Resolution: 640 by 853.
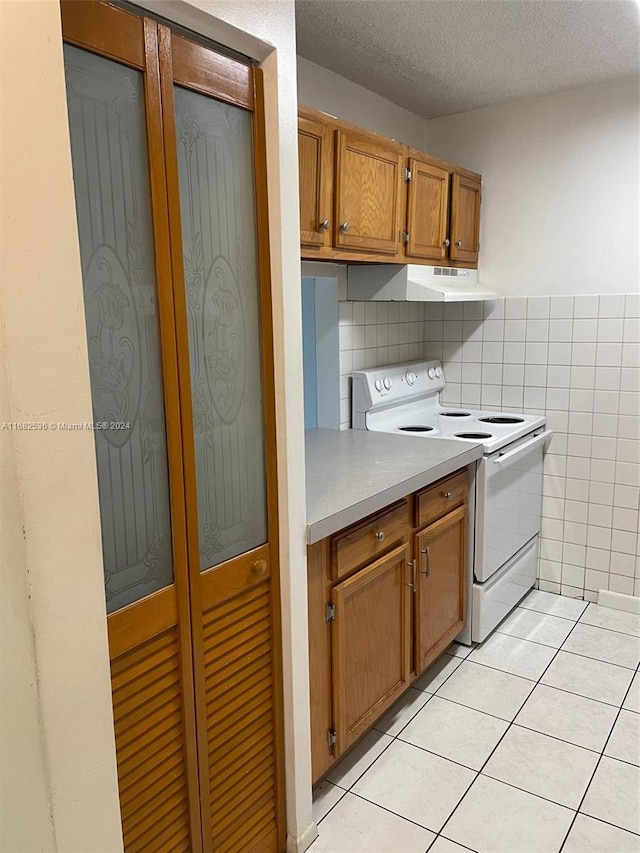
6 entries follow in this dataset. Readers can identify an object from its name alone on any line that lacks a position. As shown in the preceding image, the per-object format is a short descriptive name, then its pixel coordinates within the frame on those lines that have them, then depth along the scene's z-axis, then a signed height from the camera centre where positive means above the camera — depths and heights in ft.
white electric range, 8.92 -2.15
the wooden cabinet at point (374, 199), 6.98 +1.51
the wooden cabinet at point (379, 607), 6.16 -3.16
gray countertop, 5.94 -1.70
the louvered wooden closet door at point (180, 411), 3.81 -0.62
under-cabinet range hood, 8.86 +0.48
